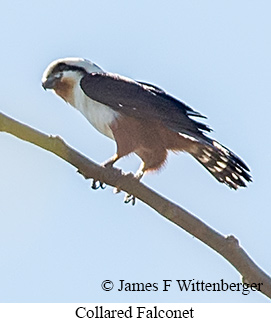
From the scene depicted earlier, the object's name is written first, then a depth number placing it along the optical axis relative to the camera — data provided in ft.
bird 38.45
